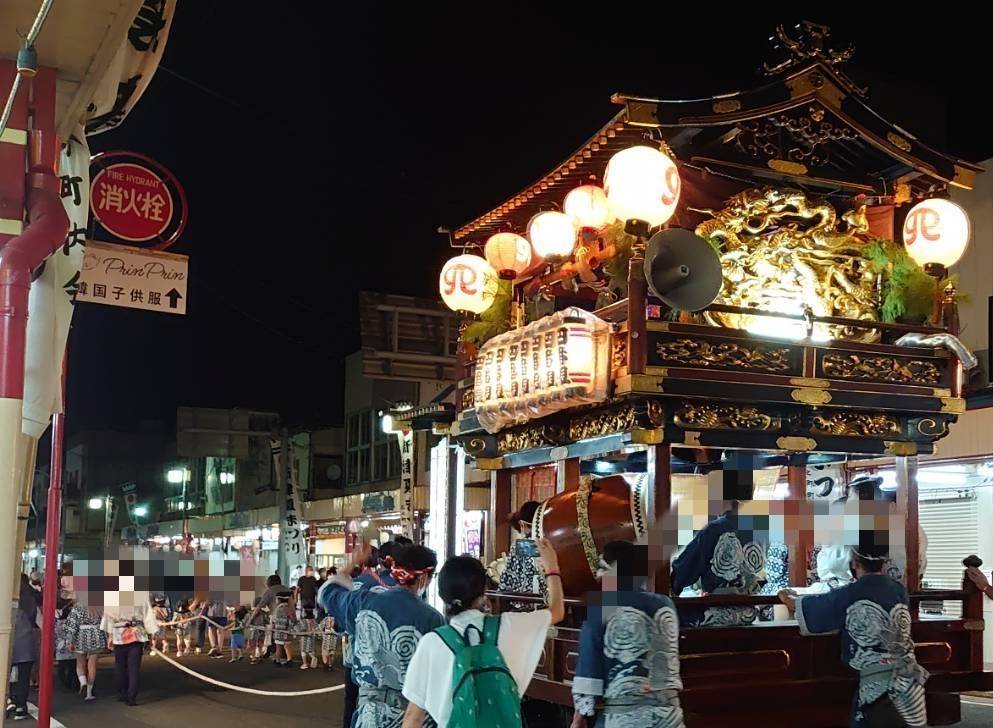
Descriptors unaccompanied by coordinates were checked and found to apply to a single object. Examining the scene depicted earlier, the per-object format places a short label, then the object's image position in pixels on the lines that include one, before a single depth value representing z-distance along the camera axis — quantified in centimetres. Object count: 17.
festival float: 889
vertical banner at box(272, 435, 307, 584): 3172
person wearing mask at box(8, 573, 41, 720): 1320
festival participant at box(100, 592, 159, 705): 1464
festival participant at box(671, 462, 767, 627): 903
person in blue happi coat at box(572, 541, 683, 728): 530
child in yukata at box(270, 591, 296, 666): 2000
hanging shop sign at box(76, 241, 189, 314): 987
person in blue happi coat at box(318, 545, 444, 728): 511
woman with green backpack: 428
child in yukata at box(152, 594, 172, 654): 1869
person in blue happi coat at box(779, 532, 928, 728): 602
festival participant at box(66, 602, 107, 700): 1537
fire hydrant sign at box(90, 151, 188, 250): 1049
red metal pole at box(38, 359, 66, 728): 816
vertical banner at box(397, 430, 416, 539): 2309
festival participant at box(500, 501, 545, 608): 1049
